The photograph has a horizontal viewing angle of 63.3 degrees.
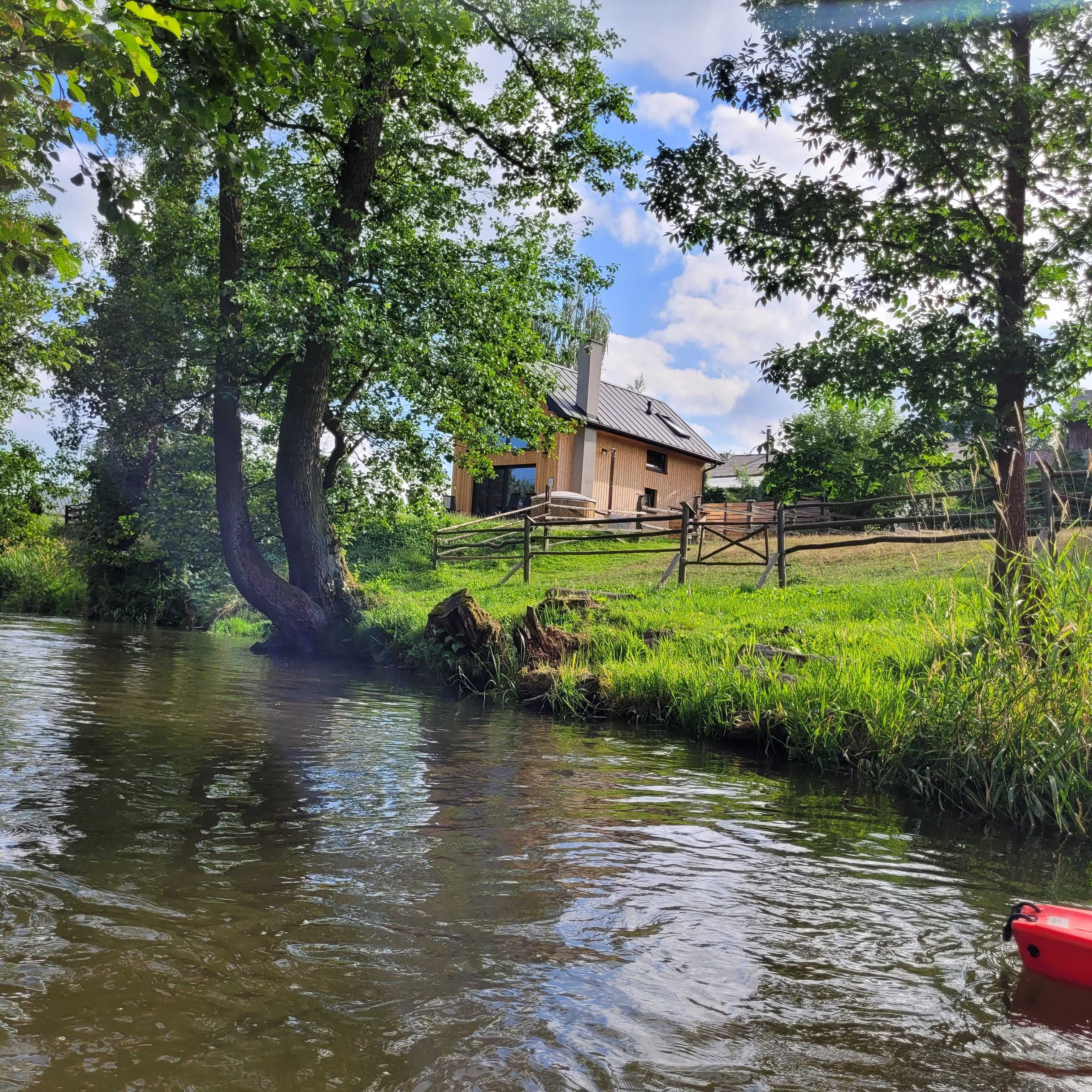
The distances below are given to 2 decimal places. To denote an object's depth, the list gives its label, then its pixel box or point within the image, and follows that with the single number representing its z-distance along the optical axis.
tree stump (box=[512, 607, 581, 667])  10.60
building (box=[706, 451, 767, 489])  47.88
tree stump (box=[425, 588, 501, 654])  11.39
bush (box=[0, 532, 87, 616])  26.25
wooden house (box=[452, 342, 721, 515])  33.03
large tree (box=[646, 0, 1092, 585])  6.85
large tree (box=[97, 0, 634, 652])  13.33
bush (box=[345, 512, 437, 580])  23.00
